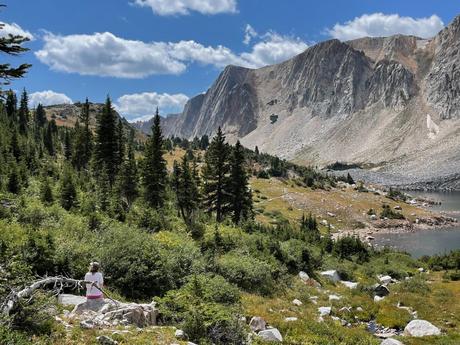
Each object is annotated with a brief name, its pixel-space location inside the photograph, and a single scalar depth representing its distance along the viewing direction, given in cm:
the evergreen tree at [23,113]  9590
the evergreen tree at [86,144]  7288
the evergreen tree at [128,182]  5306
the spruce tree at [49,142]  9194
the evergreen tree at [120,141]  5963
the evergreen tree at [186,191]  5228
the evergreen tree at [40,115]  14714
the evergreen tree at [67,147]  8884
